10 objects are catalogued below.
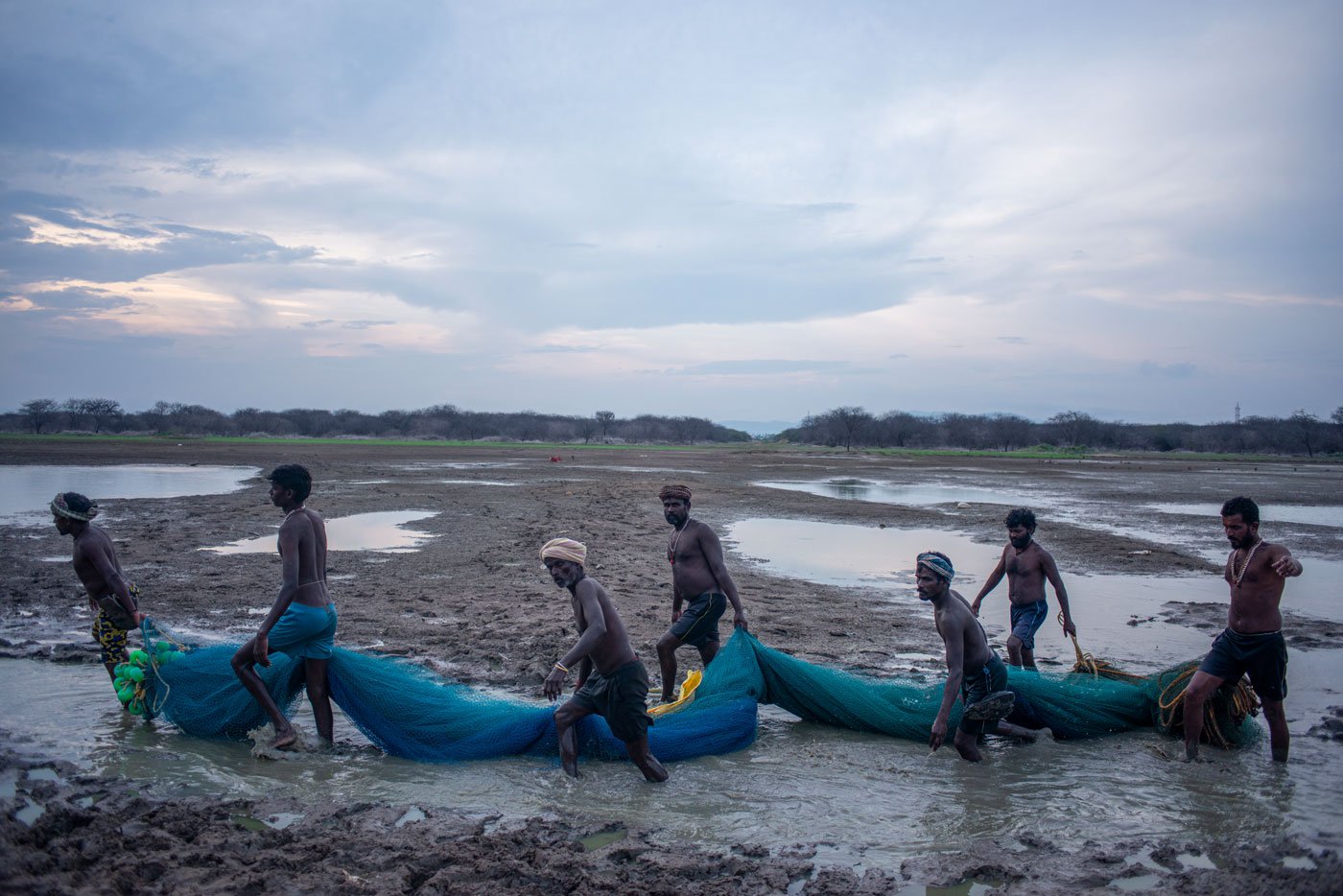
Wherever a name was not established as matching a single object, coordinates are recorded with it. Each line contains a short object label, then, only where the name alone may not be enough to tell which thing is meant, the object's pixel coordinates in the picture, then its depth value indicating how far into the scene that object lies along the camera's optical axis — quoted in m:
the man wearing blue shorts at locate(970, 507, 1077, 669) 6.93
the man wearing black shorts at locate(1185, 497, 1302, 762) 5.36
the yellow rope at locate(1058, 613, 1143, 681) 6.71
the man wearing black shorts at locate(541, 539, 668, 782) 5.18
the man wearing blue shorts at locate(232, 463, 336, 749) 5.50
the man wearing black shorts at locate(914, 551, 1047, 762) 5.33
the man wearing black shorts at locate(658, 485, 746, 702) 6.62
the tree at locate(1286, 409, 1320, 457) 73.62
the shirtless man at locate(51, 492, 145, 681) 5.88
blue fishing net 5.59
